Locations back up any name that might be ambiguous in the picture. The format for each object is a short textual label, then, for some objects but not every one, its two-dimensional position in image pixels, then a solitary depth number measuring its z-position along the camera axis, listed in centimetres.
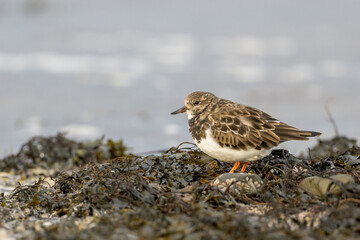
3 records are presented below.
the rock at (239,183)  711
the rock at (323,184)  680
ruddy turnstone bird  800
